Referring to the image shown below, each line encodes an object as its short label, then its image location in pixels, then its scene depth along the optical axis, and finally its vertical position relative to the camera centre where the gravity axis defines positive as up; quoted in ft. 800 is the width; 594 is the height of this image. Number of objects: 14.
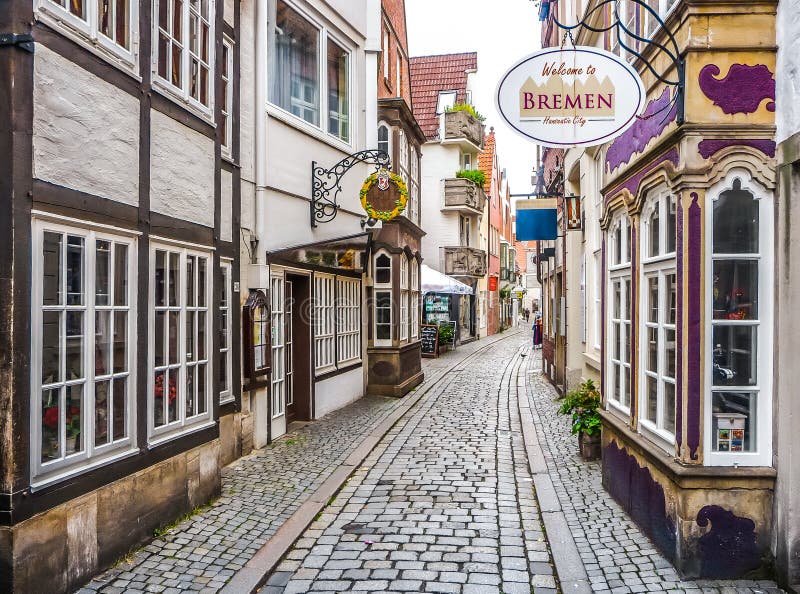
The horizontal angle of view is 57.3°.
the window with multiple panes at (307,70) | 35.58 +12.26
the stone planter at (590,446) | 29.19 -5.81
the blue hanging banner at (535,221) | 47.83 +5.20
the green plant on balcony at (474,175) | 103.76 +17.90
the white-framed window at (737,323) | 16.42 -0.49
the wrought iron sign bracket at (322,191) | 37.91 +5.70
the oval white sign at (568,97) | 18.11 +5.09
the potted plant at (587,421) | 28.91 -4.79
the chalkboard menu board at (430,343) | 87.35 -5.09
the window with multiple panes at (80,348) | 15.24 -1.09
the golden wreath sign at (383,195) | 40.09 +5.83
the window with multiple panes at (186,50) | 20.67 +7.50
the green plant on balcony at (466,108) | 103.40 +27.30
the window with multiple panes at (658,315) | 18.04 -0.38
